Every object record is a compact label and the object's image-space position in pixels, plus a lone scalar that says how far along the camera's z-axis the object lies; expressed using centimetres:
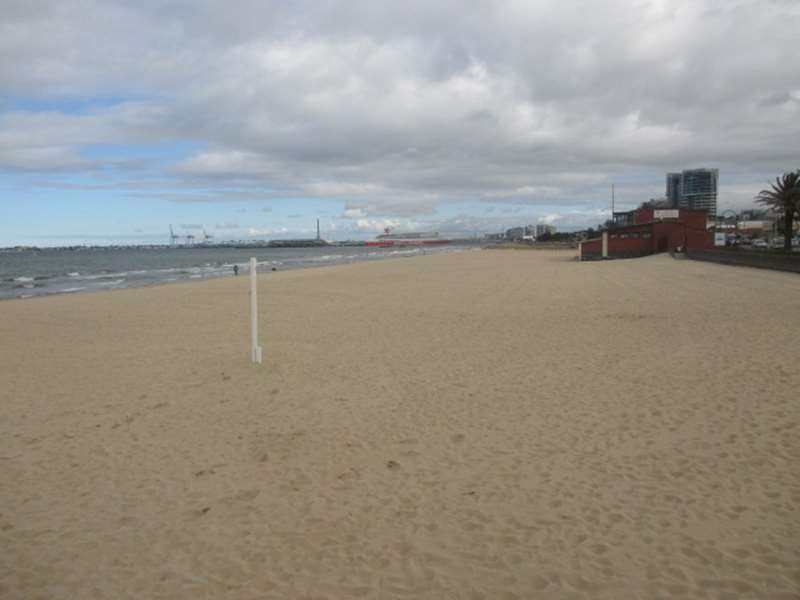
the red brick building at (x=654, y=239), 4512
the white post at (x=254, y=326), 882
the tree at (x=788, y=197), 4009
